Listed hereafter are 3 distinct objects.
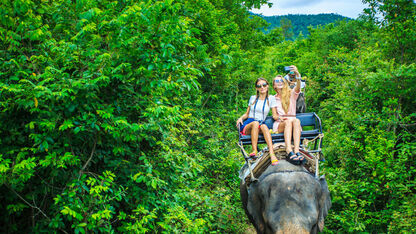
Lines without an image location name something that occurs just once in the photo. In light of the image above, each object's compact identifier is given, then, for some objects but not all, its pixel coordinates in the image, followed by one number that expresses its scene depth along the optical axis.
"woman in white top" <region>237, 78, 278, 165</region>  6.01
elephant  4.32
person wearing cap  6.04
